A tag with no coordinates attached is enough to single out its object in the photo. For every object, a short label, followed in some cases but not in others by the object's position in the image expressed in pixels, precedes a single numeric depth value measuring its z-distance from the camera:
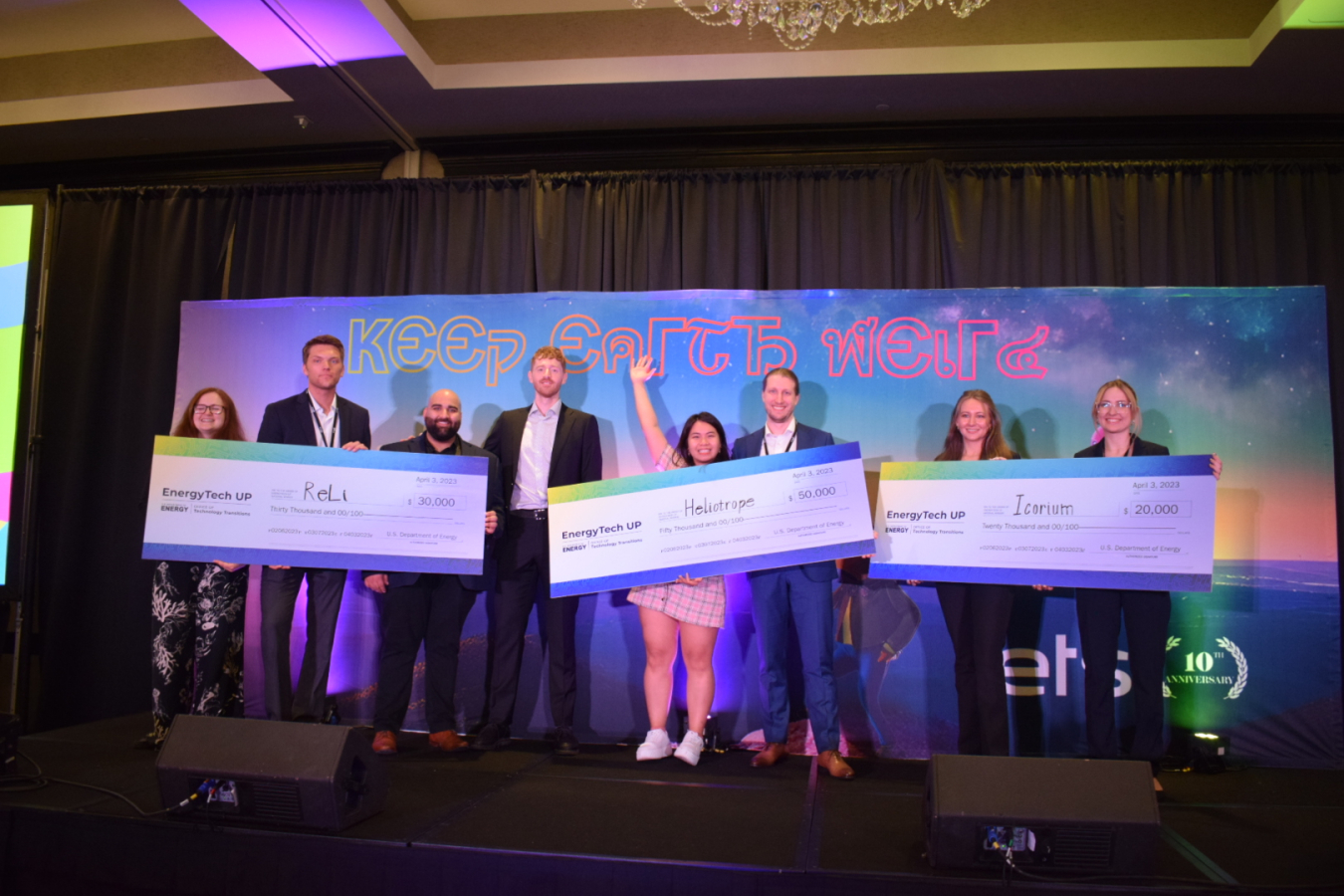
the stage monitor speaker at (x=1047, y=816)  2.32
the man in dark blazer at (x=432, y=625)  3.81
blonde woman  3.42
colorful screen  4.53
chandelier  3.17
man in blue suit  3.56
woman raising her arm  3.68
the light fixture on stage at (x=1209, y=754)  3.77
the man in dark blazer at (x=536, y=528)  3.88
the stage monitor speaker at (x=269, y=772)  2.59
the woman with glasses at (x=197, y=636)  3.84
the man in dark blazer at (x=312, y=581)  3.84
